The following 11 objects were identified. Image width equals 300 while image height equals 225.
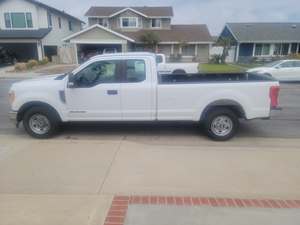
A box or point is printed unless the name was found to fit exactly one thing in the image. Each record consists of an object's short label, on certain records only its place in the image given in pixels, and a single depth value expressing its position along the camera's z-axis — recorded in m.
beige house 32.25
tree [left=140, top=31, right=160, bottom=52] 33.50
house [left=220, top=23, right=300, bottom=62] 36.44
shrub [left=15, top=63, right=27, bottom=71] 25.19
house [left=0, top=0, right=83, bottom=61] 31.88
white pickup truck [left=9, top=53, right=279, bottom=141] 6.18
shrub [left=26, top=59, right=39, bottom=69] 26.96
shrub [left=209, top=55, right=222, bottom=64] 33.84
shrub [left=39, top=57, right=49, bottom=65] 30.77
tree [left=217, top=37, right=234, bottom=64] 33.69
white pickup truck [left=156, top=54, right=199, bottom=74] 15.60
